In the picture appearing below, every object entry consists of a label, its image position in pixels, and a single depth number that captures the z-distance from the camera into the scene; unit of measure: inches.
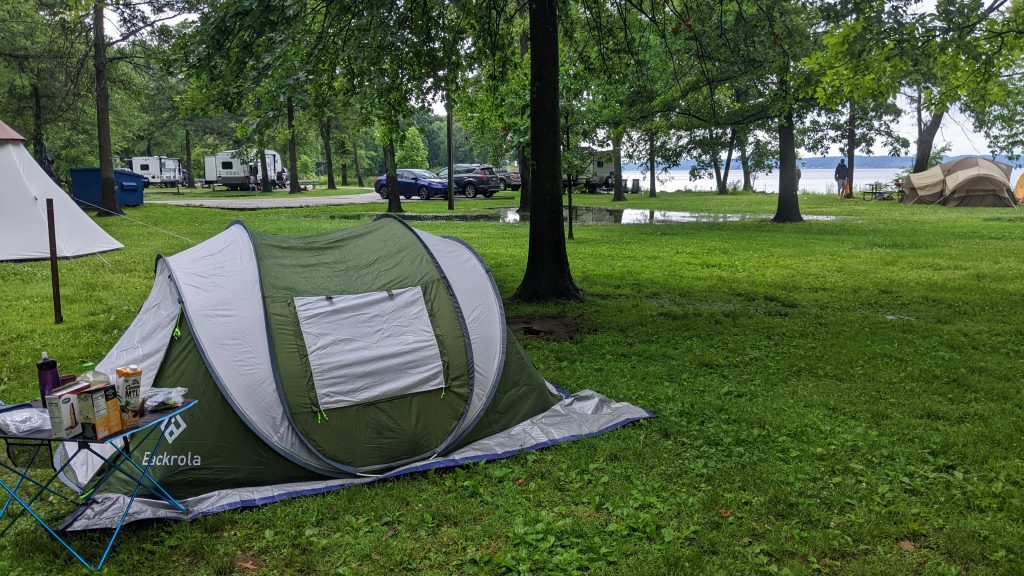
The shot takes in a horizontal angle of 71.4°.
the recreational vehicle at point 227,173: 1646.2
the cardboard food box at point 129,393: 138.9
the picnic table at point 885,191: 1141.1
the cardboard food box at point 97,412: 133.0
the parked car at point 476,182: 1285.7
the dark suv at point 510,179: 1511.4
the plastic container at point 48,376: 140.3
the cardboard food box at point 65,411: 130.3
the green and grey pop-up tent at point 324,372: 177.0
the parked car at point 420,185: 1197.1
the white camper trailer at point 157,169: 1804.9
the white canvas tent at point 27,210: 467.2
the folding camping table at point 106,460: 137.9
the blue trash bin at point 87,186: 805.9
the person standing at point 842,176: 1228.5
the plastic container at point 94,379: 135.1
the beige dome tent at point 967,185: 951.6
